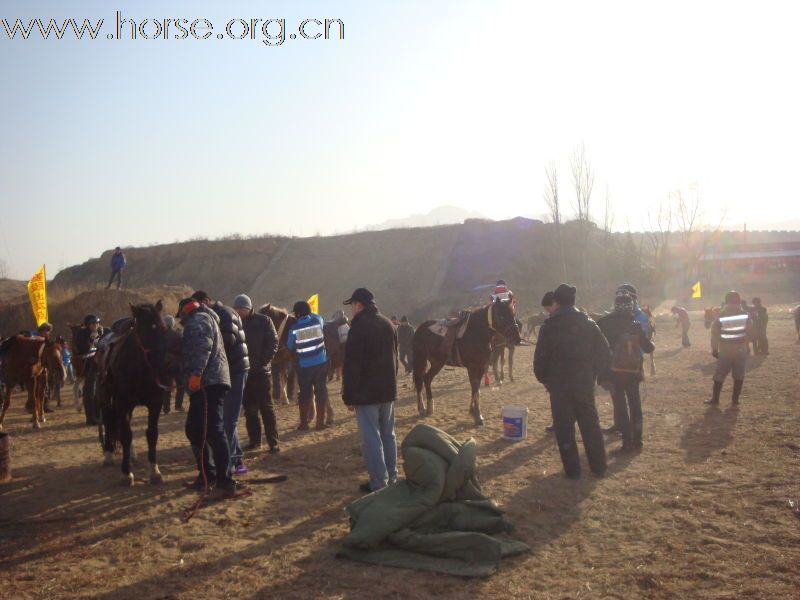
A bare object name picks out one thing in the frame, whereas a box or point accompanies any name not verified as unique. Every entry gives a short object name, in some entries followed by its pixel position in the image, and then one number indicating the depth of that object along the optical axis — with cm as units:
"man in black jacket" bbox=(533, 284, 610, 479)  703
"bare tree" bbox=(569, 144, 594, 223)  4669
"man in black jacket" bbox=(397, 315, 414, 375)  1703
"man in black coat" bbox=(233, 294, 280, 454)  837
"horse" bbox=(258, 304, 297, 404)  1165
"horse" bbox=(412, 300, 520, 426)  1022
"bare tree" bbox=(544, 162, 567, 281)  4619
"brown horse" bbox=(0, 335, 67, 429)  1123
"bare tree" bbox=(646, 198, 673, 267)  5228
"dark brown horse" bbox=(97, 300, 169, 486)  727
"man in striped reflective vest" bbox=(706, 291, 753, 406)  1035
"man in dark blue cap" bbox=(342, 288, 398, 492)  645
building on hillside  4953
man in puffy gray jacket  627
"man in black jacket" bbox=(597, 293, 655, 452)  808
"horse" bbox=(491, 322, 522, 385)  1121
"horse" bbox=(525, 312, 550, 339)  2344
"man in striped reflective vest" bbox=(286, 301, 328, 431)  970
